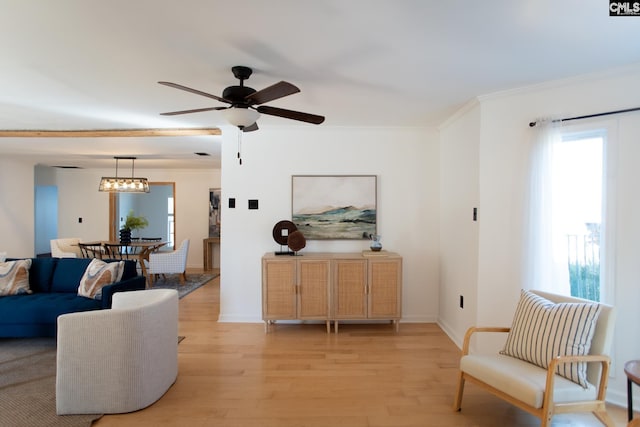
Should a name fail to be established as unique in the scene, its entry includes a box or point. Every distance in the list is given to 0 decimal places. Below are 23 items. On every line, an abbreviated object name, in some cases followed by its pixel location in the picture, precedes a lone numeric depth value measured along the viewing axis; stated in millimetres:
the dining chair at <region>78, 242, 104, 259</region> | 5723
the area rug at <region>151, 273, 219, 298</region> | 5836
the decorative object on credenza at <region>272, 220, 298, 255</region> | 4055
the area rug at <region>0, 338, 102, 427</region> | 2188
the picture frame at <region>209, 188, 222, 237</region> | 7766
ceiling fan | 2271
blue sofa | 3217
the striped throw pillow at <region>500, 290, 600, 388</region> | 2006
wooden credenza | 3811
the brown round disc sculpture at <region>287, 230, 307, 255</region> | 3924
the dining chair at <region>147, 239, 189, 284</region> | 6020
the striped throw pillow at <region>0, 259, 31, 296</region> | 3539
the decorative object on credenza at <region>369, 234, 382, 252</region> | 4016
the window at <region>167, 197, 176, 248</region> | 9680
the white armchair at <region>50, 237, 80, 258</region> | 5793
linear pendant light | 6099
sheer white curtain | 2686
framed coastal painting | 4234
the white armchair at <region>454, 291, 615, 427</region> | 1892
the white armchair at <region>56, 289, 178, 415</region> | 2232
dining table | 5766
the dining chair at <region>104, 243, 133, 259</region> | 5715
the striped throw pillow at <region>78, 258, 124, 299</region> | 3486
